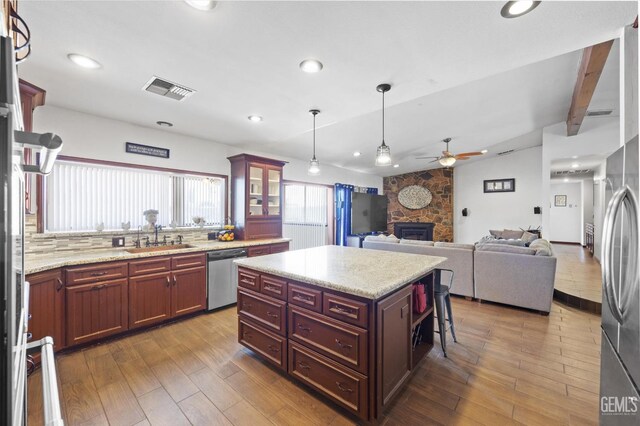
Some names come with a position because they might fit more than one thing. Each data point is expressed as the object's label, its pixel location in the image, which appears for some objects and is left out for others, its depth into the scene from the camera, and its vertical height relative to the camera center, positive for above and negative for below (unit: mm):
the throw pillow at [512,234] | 5727 -494
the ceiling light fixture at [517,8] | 1405 +1107
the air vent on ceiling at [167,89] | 2237 +1091
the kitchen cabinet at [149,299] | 2812 -958
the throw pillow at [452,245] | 3867 -510
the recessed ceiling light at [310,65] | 1964 +1109
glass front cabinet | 4113 +249
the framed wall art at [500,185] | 6883 +691
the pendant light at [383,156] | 2739 +575
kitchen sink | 3150 -464
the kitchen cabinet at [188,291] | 3119 -967
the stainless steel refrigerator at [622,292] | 1000 -333
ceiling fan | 4973 +1024
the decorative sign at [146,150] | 3276 +790
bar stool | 2368 -827
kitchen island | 1622 -790
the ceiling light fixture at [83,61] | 1867 +1094
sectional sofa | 3328 -785
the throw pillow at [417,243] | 4144 -500
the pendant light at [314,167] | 3331 +559
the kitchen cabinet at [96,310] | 2459 -959
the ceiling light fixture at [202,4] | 1385 +1099
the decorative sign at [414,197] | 7938 +441
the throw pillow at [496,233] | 6005 -510
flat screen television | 7023 -44
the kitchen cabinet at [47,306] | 2181 -803
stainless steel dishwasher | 3418 -873
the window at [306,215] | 5691 -84
